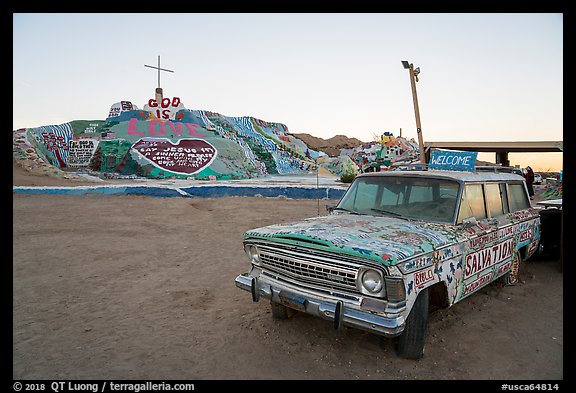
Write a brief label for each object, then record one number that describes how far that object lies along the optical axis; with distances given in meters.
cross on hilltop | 34.64
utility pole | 9.21
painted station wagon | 2.93
